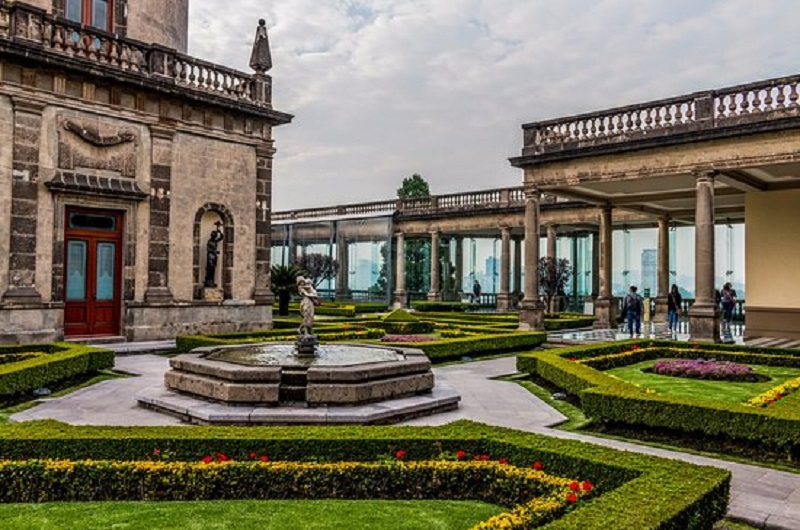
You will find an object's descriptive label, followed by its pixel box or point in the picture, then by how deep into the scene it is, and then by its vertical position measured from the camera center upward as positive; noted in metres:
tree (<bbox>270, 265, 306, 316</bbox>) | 28.19 -0.10
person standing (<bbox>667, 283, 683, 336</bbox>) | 22.66 -0.77
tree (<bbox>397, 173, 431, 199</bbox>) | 49.84 +7.44
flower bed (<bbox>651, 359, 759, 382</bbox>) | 12.00 -1.62
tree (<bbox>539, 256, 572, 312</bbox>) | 30.14 +0.39
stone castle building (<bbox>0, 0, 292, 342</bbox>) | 15.27 +2.82
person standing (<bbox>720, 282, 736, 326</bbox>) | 23.45 -0.56
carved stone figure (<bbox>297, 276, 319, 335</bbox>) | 10.52 -0.32
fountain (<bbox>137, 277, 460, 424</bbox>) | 8.40 -1.54
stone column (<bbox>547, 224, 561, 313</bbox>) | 32.25 +2.02
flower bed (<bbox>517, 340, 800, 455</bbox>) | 7.25 -1.57
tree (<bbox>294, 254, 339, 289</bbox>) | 36.25 +0.91
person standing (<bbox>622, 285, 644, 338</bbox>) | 20.63 -0.78
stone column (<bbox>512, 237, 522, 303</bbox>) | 38.83 +1.33
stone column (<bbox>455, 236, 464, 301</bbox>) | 42.50 +1.23
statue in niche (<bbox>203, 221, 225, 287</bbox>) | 19.19 +0.78
